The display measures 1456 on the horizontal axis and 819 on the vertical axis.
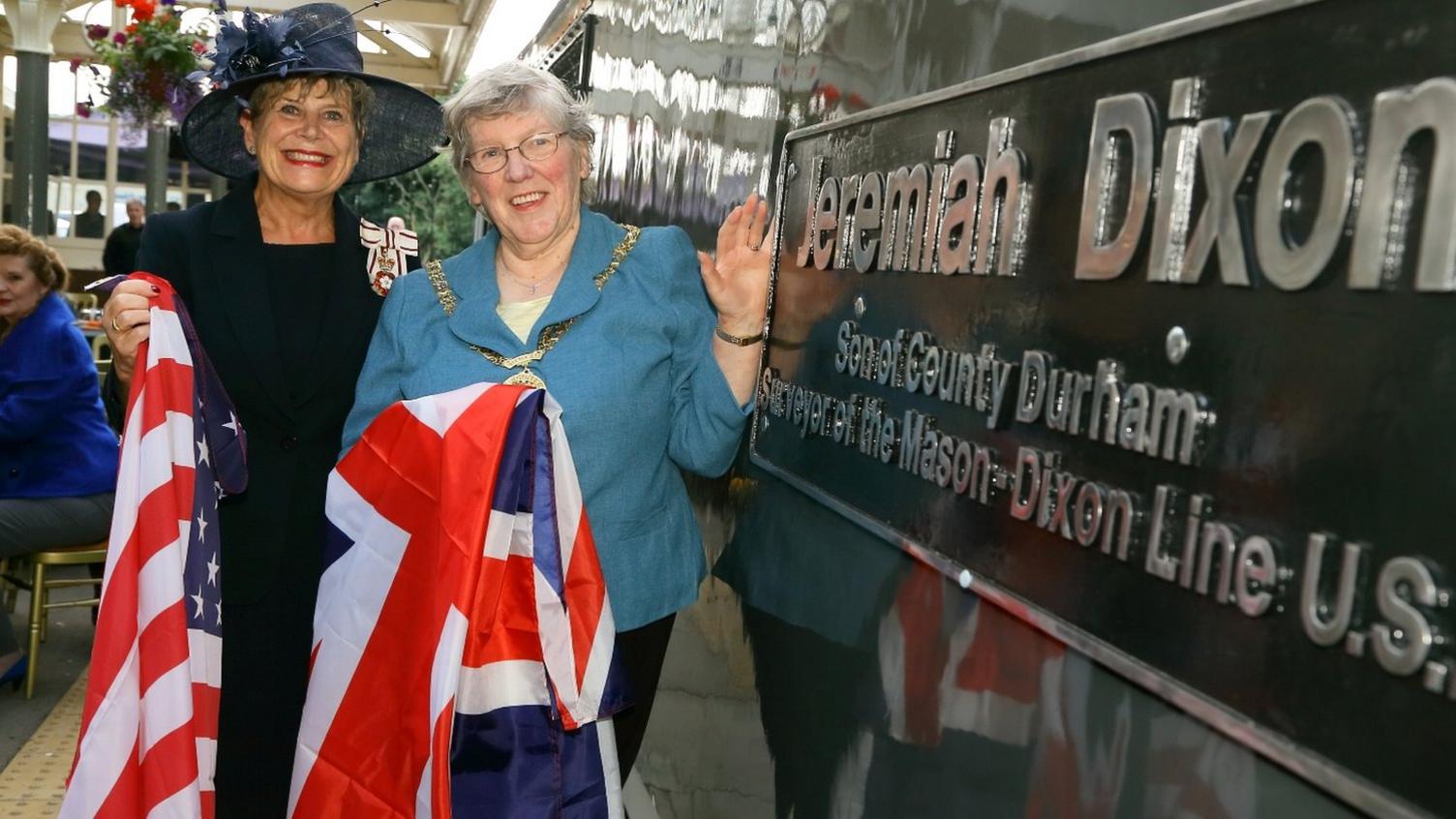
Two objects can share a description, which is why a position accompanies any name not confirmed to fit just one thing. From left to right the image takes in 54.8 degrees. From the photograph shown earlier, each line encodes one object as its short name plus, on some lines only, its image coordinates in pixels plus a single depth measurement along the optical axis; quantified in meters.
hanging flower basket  7.71
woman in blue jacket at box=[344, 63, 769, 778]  2.46
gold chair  5.21
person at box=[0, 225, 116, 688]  5.07
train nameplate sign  0.93
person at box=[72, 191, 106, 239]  25.44
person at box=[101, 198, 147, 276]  12.13
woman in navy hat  2.86
